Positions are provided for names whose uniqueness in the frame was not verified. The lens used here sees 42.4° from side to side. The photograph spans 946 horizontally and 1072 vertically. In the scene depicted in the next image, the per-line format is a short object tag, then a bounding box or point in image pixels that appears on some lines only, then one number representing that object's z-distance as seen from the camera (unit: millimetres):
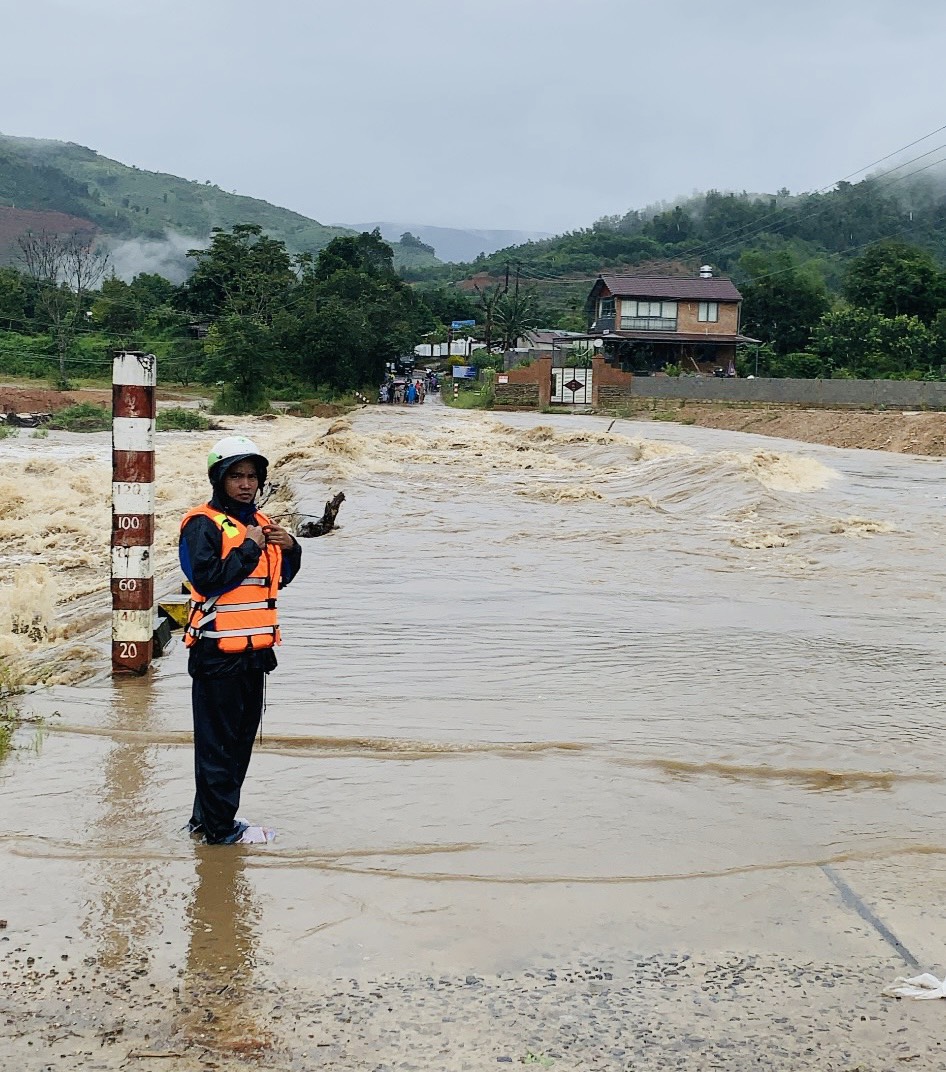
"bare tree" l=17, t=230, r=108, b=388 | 56125
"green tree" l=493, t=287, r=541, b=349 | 76788
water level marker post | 6555
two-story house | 64500
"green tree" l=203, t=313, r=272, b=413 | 48719
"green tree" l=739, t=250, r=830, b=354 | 66244
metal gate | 55969
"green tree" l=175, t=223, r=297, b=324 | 60219
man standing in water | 4285
